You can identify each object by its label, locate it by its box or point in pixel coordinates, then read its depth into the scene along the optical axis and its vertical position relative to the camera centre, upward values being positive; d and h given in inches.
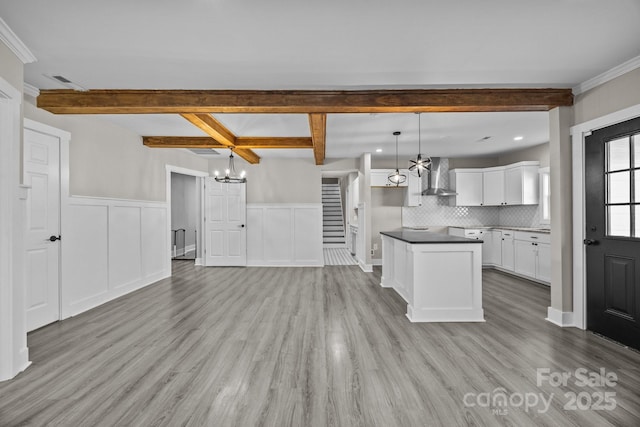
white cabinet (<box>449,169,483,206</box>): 284.8 +24.1
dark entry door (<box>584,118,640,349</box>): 117.9 -6.7
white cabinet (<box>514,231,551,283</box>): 213.6 -28.7
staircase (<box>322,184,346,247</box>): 463.2 -3.3
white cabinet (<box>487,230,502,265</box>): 266.2 -27.6
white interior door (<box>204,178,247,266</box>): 302.8 -8.2
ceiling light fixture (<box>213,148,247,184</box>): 245.8 +28.6
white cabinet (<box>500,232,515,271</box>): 250.8 -29.7
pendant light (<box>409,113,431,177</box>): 187.6 +29.4
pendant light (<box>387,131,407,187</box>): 219.0 +30.8
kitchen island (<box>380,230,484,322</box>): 147.7 -30.7
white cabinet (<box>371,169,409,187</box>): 286.5 +32.5
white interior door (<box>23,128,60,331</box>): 138.9 -5.1
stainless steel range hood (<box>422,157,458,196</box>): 281.6 +30.7
